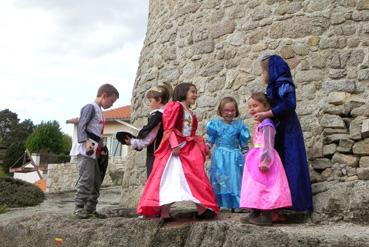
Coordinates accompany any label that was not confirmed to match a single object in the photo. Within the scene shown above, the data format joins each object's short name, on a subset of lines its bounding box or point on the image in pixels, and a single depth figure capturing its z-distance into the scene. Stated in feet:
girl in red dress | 13.97
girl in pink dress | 13.62
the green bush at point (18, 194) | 27.27
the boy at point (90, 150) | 16.03
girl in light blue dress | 16.52
